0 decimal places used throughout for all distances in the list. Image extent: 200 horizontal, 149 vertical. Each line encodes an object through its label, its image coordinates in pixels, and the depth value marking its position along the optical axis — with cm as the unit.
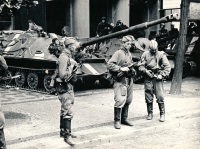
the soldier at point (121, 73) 778
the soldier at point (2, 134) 581
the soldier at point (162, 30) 2158
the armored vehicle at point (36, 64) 1280
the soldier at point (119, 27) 1590
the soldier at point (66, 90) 675
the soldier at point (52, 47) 1165
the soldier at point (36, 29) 1442
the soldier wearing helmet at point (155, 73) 856
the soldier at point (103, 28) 1633
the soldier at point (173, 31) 1754
